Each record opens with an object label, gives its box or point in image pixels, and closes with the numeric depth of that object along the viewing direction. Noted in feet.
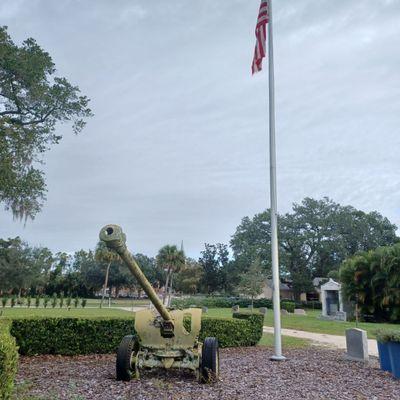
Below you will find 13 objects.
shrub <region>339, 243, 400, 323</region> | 77.61
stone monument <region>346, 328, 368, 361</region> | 31.40
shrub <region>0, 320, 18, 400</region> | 12.57
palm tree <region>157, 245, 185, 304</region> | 140.15
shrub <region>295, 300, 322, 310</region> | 152.56
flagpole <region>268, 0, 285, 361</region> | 31.32
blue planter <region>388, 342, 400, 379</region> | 25.85
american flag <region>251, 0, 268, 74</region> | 34.22
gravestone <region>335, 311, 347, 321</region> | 82.48
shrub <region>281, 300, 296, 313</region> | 117.60
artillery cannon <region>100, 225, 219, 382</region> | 22.29
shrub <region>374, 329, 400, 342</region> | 26.16
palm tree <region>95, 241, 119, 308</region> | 141.90
